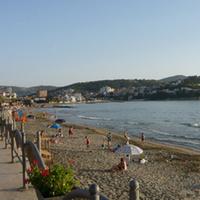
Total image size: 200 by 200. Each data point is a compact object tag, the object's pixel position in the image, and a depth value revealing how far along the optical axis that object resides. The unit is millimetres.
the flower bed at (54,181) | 4141
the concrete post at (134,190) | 2554
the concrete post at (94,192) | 2738
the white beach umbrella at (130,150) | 15926
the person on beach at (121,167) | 15594
